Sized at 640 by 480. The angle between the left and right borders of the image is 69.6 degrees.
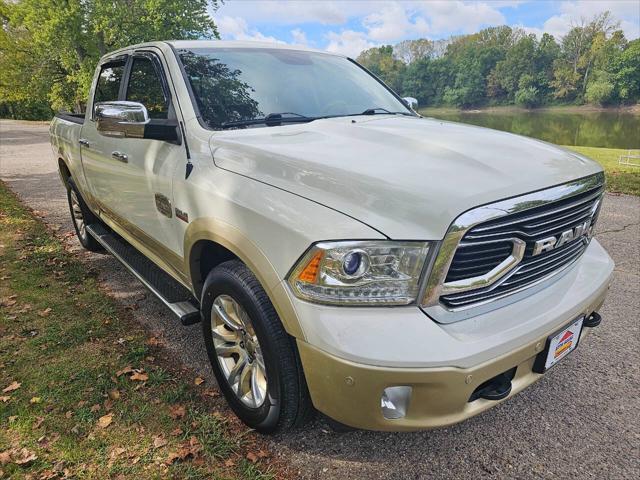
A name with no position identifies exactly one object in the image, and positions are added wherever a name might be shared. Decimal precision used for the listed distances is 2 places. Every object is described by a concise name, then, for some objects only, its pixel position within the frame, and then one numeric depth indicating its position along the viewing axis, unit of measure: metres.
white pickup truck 1.69
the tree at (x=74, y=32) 24.48
